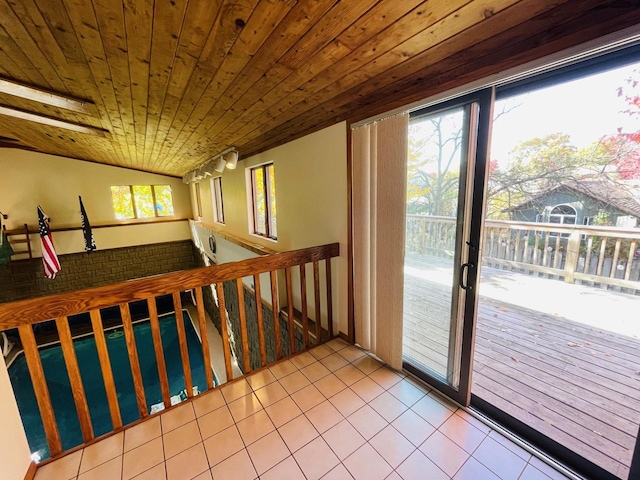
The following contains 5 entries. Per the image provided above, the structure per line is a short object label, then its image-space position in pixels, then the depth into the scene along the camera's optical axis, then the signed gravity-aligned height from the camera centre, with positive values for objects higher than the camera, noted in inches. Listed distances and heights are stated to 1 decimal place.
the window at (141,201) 296.4 +1.1
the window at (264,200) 150.6 -1.5
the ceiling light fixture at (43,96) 86.4 +37.7
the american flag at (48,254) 213.2 -39.3
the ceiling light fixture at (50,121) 119.6 +40.6
